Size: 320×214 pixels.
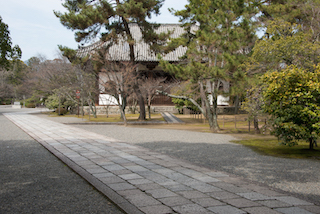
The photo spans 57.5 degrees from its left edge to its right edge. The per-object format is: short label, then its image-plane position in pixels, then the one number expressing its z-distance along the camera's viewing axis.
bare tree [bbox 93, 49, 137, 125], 15.55
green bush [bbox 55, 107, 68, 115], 24.22
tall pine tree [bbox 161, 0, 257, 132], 11.30
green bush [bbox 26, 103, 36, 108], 41.56
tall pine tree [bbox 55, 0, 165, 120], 14.27
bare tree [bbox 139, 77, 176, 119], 18.28
